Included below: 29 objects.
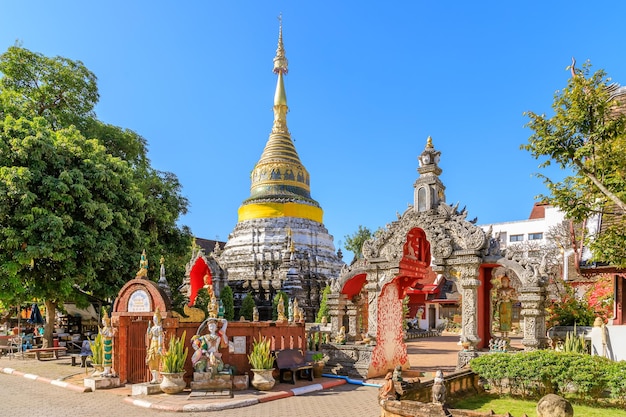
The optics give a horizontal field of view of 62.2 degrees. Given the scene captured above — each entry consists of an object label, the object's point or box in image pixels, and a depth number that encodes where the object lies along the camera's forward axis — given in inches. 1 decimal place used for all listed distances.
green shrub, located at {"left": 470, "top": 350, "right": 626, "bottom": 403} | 407.8
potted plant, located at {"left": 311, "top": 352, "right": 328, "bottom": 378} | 619.5
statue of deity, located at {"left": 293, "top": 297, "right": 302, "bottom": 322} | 666.2
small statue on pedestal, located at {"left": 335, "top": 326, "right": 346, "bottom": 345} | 686.0
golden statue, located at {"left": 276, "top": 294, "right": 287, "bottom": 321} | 649.9
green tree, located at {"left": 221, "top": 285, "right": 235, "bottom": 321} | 1127.6
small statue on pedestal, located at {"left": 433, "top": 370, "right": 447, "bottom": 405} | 343.0
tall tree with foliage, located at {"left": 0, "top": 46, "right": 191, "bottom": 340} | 749.3
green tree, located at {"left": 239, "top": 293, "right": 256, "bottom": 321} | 1159.6
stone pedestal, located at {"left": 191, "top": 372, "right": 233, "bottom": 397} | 499.8
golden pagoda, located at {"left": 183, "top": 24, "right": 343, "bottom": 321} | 1275.8
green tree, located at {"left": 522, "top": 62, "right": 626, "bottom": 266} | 429.1
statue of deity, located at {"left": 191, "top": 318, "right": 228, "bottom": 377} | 512.7
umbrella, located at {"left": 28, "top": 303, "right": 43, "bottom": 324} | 1112.8
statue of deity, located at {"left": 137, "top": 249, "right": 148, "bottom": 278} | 617.9
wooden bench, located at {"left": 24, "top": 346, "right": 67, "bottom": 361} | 810.8
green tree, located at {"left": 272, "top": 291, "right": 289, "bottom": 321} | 1209.6
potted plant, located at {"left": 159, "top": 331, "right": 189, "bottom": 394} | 506.9
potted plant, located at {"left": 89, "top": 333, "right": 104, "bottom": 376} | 599.5
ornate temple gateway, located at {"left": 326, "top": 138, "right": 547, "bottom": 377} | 579.5
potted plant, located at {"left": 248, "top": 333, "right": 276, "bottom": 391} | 529.7
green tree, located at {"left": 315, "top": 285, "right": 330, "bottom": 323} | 1070.4
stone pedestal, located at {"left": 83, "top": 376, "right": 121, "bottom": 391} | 547.2
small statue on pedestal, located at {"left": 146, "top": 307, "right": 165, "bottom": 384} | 525.3
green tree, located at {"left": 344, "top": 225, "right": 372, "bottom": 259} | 2308.4
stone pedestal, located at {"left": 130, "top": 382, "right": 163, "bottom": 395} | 506.6
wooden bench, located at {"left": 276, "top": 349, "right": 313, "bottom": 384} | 575.8
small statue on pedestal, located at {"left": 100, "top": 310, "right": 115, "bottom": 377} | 580.7
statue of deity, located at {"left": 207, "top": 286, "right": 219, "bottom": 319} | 534.9
